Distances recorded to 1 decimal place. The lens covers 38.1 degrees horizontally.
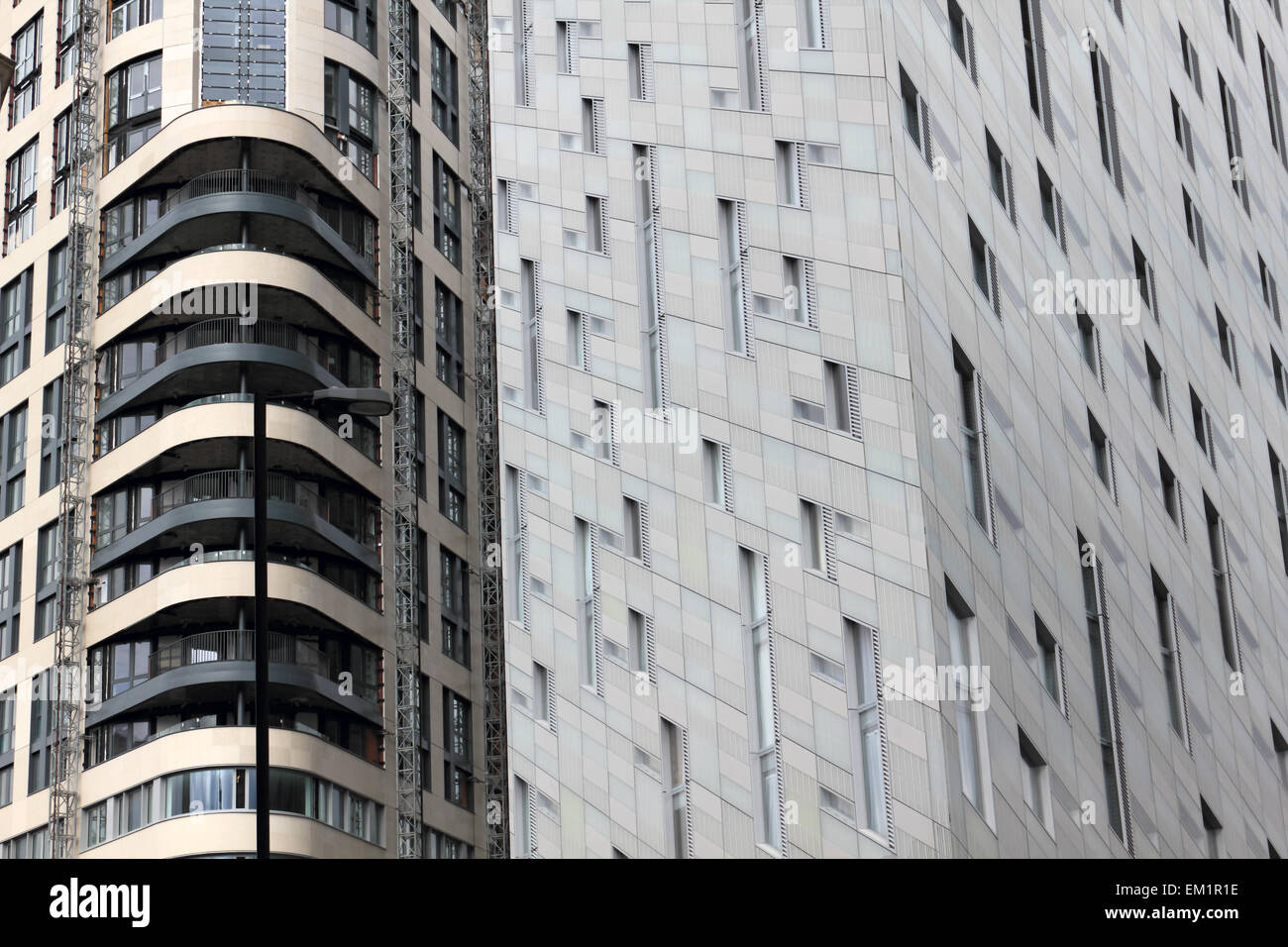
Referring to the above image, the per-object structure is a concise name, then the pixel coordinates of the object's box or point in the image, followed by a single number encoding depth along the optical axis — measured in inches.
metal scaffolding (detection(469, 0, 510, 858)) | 2706.7
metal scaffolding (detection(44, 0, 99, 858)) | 2282.2
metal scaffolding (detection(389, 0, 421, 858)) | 2420.0
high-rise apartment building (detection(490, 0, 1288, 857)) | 1198.3
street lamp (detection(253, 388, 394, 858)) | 770.8
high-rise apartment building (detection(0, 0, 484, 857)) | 2250.2
